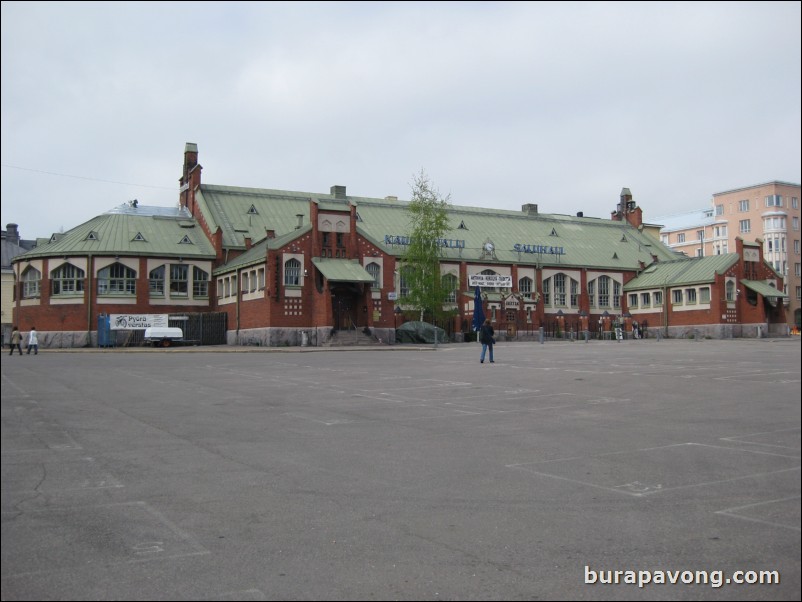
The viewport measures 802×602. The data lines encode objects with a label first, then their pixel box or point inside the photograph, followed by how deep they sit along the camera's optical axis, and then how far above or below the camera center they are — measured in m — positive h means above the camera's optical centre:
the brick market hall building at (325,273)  63.12 +5.35
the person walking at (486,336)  34.88 -0.47
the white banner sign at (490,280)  79.75 +5.11
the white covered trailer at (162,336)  64.75 -0.73
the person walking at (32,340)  37.16 -0.60
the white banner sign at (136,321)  65.56 +0.62
